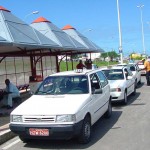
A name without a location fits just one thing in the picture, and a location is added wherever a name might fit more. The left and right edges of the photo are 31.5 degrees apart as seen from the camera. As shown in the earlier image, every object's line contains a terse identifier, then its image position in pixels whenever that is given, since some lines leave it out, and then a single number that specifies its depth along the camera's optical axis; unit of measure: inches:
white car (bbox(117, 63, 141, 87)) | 648.4
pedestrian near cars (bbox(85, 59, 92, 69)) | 951.3
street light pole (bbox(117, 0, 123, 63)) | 1042.8
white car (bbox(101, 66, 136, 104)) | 414.7
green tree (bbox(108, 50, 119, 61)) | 3377.8
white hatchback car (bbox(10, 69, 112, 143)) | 225.0
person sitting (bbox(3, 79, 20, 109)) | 409.5
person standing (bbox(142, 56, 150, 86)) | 660.9
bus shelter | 418.0
